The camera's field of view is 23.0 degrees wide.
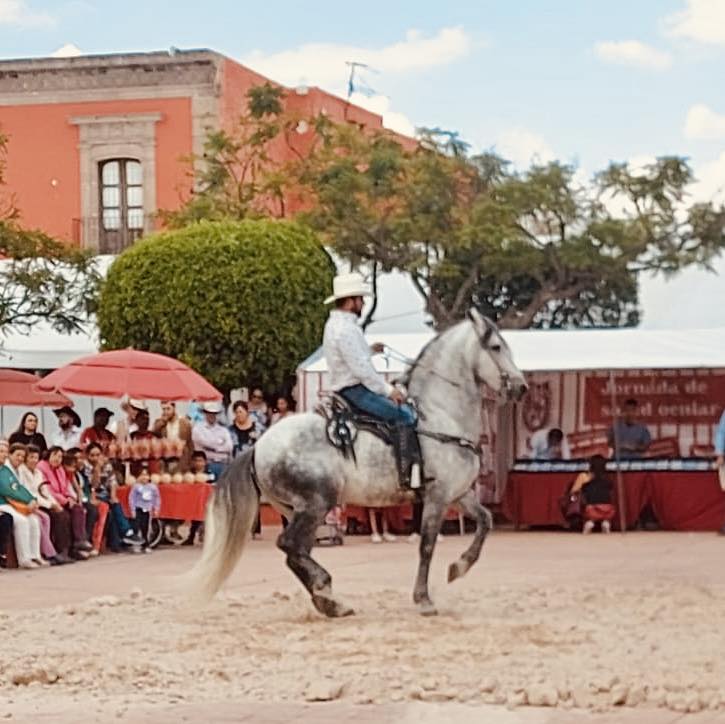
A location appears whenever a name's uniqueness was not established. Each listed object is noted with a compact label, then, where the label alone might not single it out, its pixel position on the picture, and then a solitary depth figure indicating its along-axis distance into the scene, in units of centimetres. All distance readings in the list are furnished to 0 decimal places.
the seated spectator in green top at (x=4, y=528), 1702
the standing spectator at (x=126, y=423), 2088
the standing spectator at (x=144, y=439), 2052
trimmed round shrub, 2534
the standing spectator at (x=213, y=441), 2109
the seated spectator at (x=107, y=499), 1919
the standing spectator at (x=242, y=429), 2159
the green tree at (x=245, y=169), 3534
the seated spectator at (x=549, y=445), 2298
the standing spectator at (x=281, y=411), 2198
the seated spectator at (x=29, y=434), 1956
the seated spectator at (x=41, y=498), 1761
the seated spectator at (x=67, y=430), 2094
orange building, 4025
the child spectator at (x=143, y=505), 1994
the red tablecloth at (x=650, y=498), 2194
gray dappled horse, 1174
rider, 1185
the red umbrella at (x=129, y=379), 1995
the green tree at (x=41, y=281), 2511
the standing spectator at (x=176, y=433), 2071
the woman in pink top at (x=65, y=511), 1802
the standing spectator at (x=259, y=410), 2219
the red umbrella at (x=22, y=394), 2203
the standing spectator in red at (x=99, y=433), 2058
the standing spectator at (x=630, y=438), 2245
